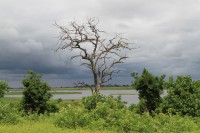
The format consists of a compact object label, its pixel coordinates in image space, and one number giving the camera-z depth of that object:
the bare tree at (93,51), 43.62
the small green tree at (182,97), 29.44
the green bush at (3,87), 42.44
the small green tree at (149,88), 36.00
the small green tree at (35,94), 38.84
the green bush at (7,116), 28.85
